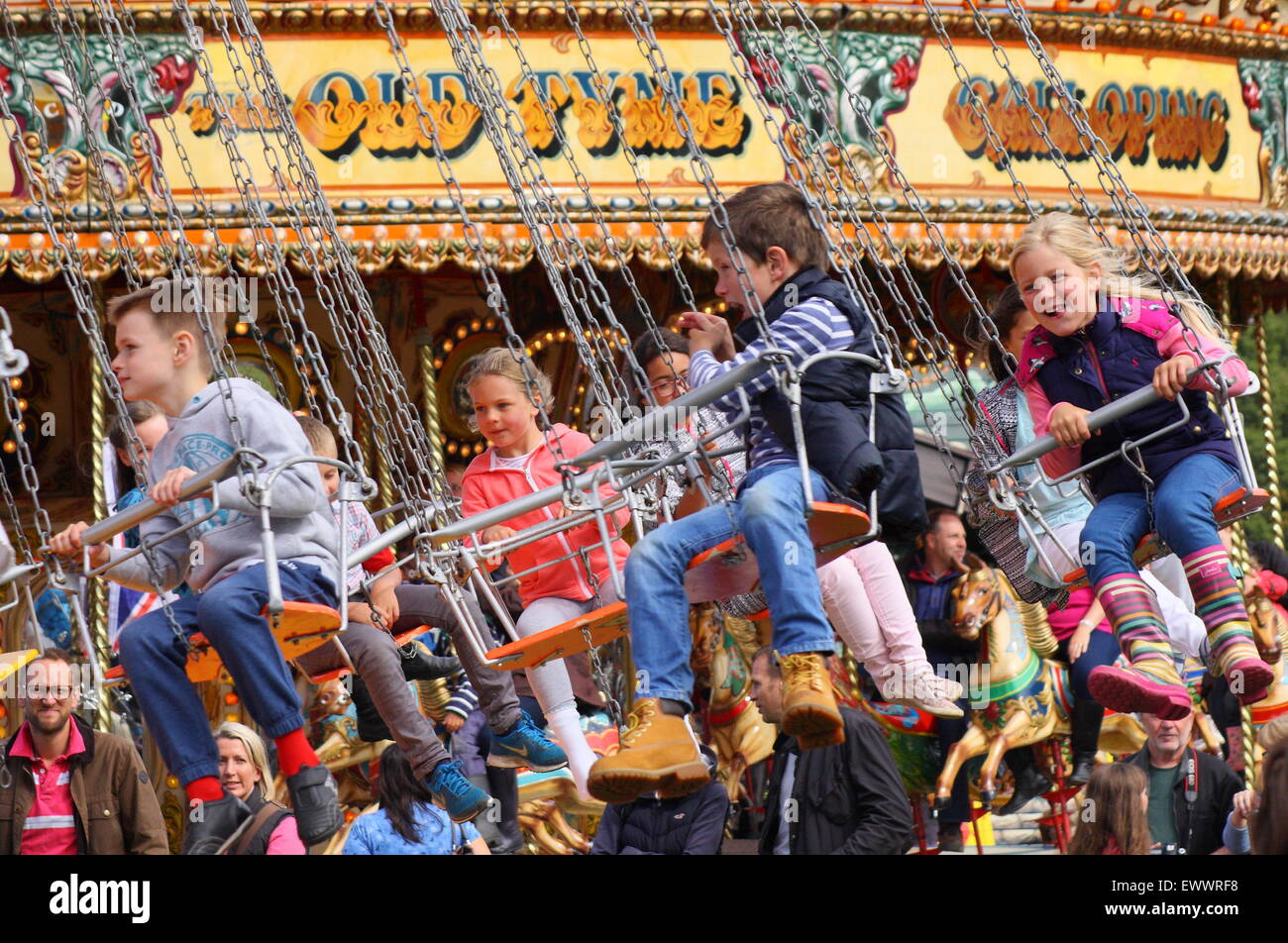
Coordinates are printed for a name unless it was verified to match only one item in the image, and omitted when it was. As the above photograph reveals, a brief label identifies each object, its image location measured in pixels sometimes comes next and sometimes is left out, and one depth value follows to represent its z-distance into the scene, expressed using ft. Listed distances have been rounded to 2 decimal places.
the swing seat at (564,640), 44.42
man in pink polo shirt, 49.90
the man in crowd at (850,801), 47.03
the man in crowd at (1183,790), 55.77
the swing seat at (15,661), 46.93
